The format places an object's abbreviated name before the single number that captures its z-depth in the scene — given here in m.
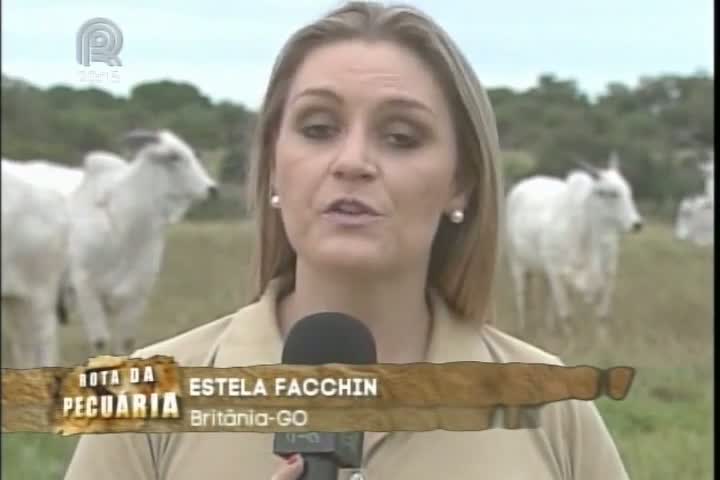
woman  2.02
